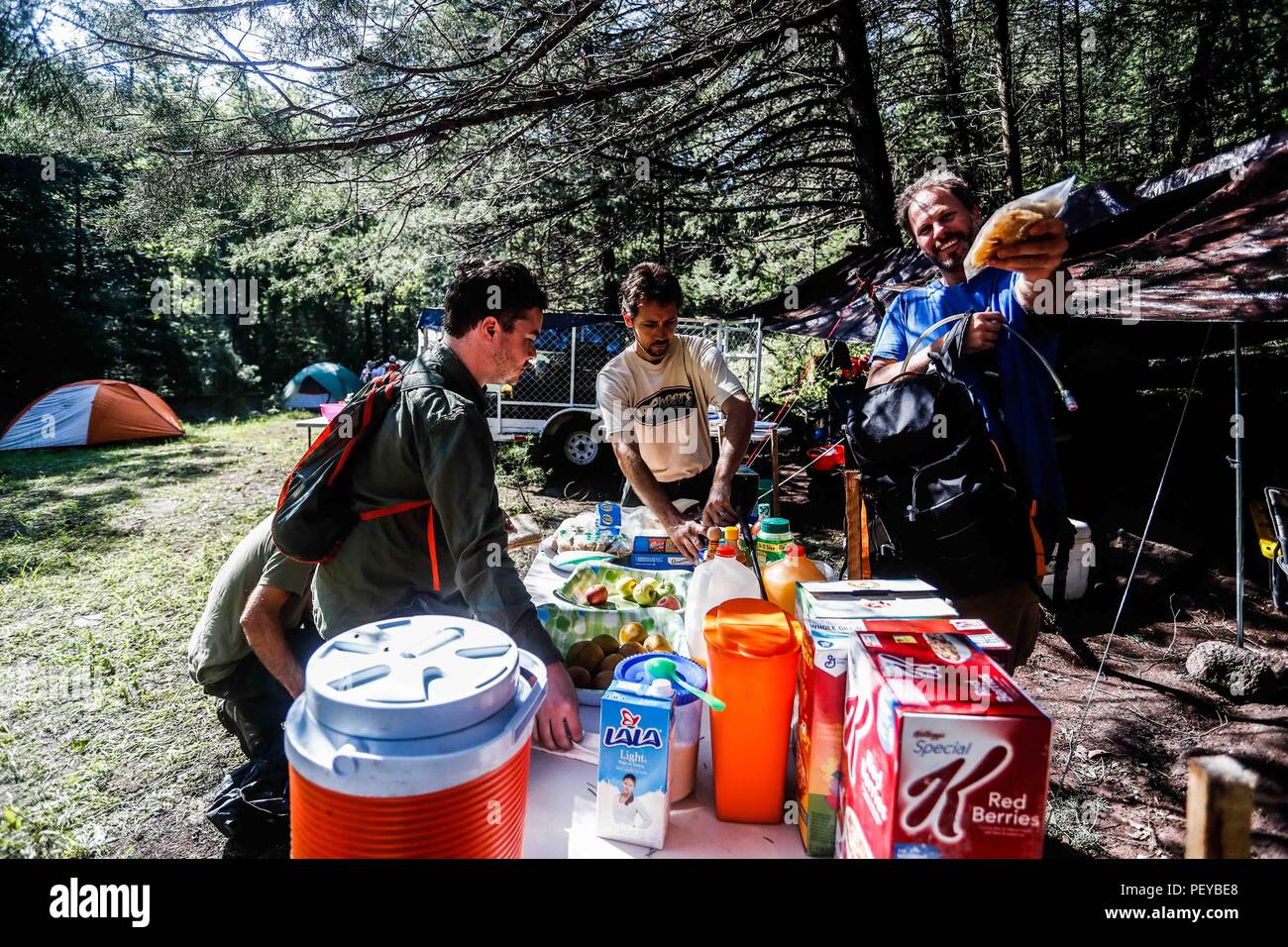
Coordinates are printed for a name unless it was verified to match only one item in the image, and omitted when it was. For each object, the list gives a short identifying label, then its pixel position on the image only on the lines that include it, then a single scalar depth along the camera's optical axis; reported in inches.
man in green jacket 63.2
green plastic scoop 52.5
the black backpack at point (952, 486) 75.5
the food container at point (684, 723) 51.6
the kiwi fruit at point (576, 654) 70.2
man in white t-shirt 123.8
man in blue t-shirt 74.0
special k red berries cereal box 34.6
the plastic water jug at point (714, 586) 66.2
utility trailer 402.6
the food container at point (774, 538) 81.0
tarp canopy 129.6
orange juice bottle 67.6
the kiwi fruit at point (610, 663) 68.9
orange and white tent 514.6
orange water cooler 36.2
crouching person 86.4
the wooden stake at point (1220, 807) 30.7
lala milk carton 46.4
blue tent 891.4
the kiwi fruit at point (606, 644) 71.5
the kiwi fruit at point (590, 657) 69.5
